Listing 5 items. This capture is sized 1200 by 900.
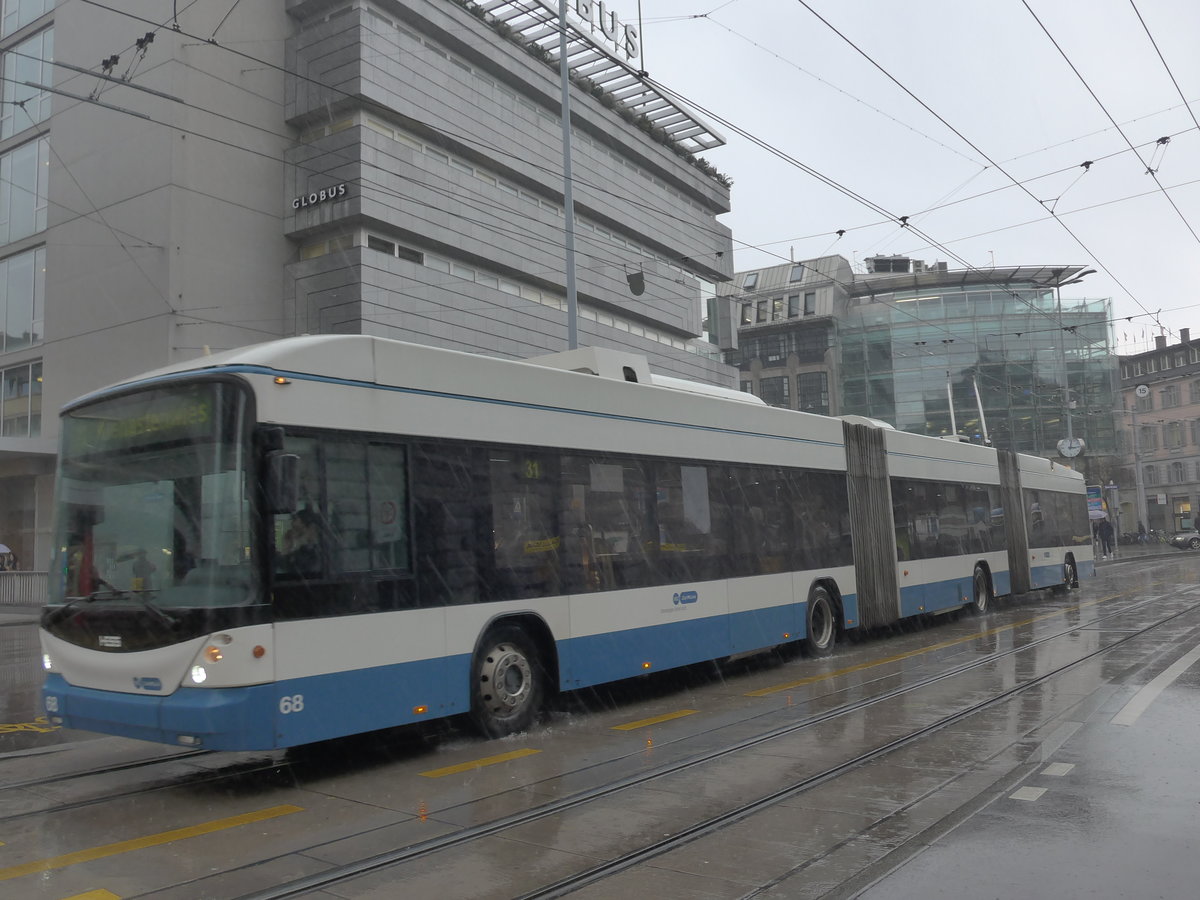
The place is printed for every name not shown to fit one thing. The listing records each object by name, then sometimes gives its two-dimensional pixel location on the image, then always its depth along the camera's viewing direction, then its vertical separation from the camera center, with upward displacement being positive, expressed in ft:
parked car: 175.04 -2.85
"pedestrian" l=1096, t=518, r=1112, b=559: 151.74 -0.81
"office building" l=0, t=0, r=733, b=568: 83.71 +34.88
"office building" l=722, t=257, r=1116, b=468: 200.34 +36.60
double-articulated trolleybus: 20.97 +0.66
